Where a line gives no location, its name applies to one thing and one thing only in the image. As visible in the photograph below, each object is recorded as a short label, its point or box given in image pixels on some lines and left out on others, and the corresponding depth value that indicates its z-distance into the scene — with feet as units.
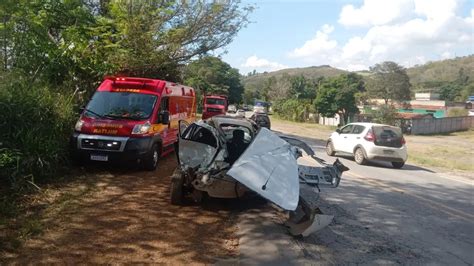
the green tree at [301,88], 266.57
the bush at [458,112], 214.32
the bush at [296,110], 214.48
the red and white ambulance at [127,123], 32.63
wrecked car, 18.62
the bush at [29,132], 24.98
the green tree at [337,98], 193.77
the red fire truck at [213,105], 111.45
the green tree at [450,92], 359.85
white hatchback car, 49.88
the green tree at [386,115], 154.30
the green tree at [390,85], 219.82
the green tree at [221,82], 206.47
